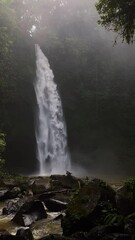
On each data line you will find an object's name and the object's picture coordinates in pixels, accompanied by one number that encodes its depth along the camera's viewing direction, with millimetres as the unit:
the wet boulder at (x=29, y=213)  10945
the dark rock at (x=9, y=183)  17906
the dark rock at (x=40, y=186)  15995
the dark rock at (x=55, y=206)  12930
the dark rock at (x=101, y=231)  8391
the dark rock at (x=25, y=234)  8462
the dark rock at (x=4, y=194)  15953
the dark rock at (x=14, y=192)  16375
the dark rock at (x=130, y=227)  8395
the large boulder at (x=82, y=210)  9492
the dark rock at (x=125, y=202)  9641
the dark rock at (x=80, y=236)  8461
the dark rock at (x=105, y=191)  10539
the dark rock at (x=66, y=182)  17125
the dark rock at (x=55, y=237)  8102
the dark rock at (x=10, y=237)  8164
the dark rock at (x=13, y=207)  12781
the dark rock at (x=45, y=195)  13553
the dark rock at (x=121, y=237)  8000
